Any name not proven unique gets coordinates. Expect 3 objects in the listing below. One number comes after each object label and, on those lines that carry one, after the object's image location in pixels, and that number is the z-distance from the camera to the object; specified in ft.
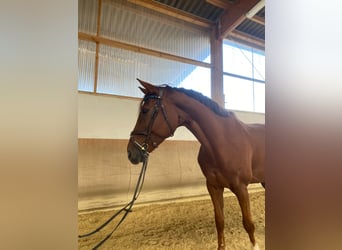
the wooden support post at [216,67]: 9.96
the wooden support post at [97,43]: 7.54
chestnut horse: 3.44
